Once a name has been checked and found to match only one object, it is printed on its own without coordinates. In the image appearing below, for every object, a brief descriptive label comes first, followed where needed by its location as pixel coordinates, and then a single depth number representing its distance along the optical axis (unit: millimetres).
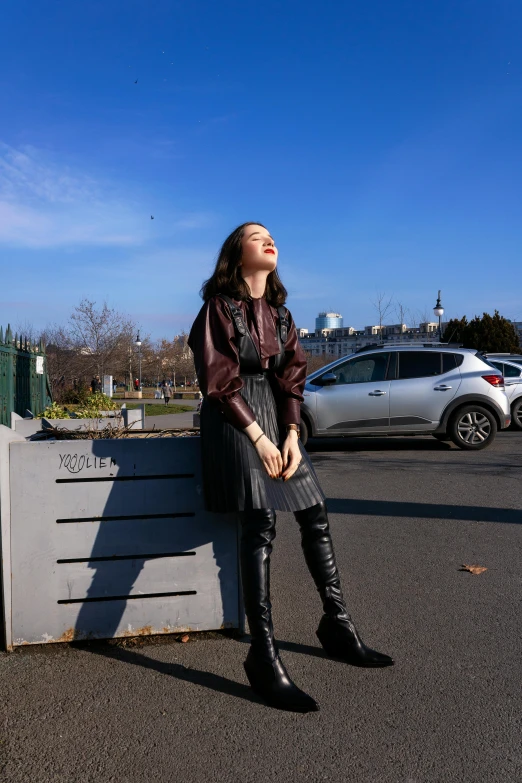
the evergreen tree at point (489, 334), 45438
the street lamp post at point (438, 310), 30020
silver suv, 11070
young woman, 2859
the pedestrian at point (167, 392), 38438
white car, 14719
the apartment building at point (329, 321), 165875
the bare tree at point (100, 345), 29219
